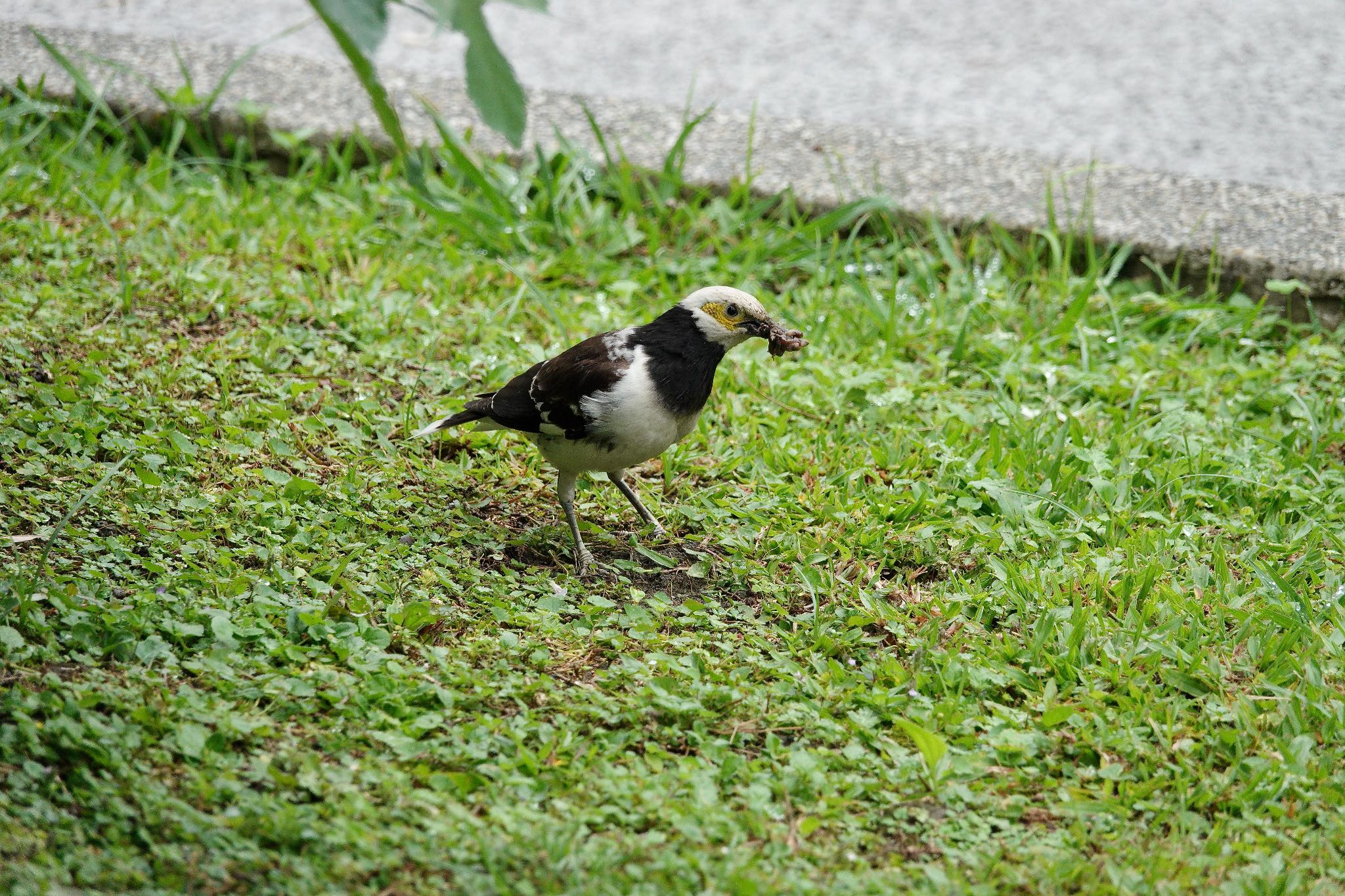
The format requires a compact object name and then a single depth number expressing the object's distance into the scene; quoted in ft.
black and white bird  25.99
